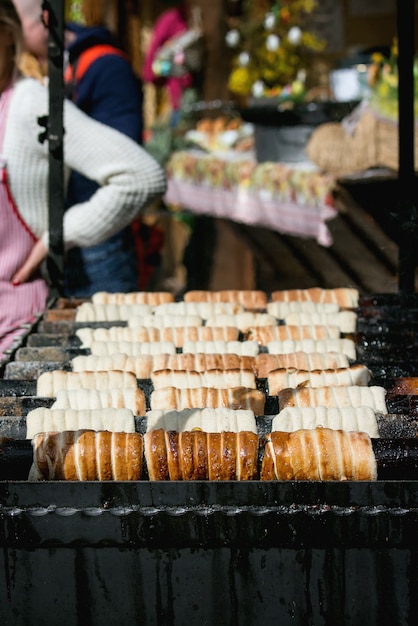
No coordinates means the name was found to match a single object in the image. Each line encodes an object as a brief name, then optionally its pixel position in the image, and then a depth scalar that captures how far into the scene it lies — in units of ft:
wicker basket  15.02
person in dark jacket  12.66
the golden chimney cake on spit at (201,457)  5.85
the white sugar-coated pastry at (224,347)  8.27
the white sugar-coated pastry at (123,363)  7.83
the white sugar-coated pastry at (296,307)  9.32
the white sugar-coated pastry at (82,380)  7.30
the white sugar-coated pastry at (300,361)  7.82
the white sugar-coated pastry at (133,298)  9.84
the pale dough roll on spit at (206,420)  6.35
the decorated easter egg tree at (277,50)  23.93
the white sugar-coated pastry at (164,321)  9.11
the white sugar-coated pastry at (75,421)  6.42
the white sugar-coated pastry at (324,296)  9.63
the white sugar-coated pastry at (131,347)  8.21
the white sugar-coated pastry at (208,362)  7.87
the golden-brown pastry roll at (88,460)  5.93
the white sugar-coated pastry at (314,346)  8.17
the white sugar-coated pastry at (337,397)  6.77
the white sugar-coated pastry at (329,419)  6.31
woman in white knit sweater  9.52
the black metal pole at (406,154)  9.98
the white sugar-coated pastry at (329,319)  8.86
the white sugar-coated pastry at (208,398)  6.87
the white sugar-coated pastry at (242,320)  9.08
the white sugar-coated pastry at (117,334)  8.63
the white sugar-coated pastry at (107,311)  9.22
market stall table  16.41
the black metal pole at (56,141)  9.45
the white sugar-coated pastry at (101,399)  6.88
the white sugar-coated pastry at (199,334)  8.68
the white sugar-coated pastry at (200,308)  9.43
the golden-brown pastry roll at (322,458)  5.80
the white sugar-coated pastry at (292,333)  8.56
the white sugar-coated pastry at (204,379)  7.36
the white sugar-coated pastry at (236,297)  9.89
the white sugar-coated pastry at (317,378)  7.25
